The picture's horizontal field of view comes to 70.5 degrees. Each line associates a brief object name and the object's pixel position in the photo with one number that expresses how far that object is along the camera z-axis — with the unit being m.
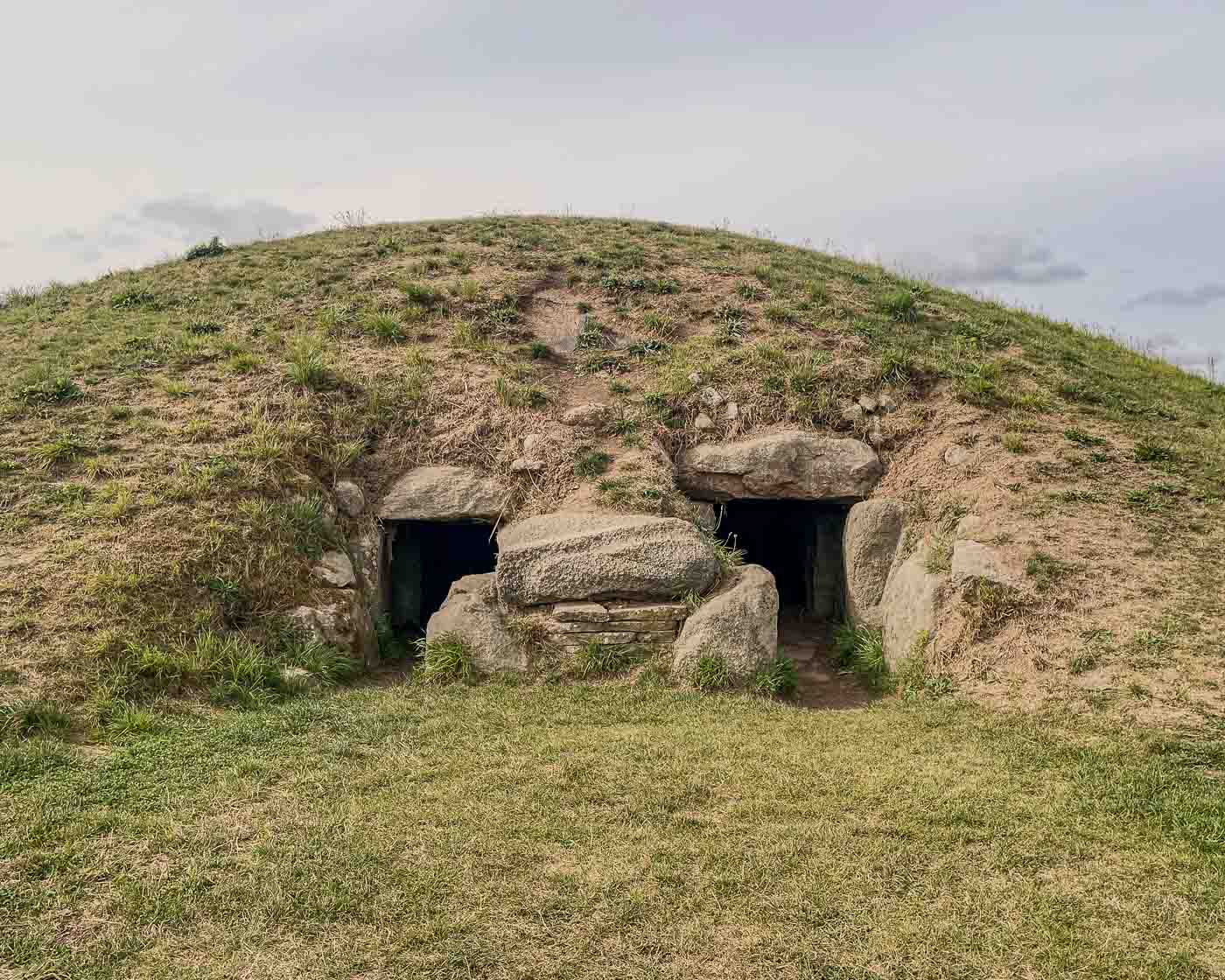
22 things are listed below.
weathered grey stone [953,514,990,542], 10.40
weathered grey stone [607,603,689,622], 9.98
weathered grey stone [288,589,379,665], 9.83
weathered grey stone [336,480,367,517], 11.36
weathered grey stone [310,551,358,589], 10.41
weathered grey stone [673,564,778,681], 9.61
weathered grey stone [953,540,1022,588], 9.61
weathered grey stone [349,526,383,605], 10.91
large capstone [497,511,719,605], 10.06
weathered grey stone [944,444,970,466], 11.74
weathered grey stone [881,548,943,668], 9.88
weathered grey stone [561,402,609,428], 12.47
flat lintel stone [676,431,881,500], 11.94
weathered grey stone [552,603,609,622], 9.94
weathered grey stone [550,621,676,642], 9.92
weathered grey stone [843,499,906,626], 11.33
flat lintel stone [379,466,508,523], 11.46
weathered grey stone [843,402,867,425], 12.73
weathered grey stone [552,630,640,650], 9.87
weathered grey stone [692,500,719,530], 11.45
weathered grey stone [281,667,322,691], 9.08
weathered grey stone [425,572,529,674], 9.77
